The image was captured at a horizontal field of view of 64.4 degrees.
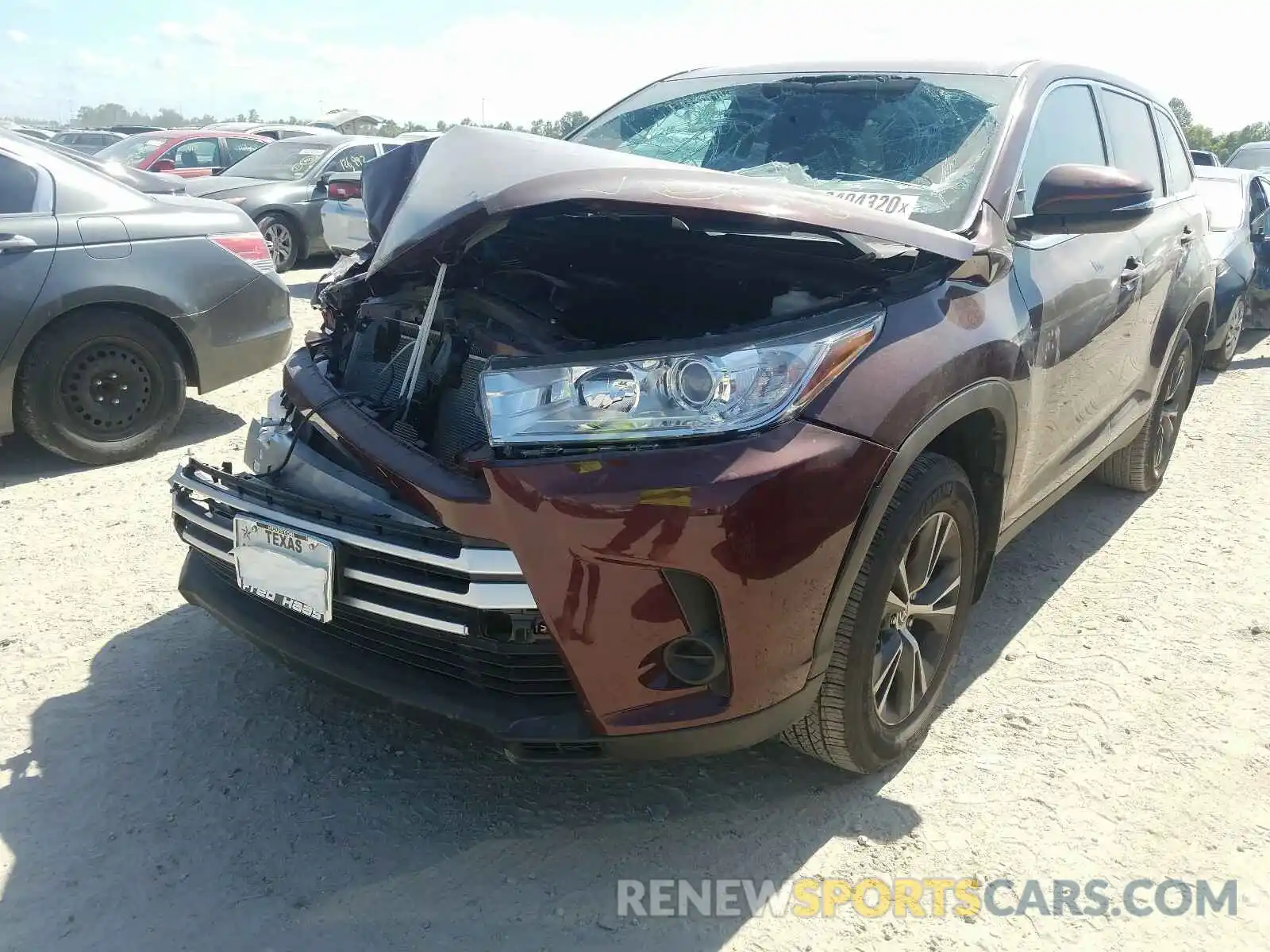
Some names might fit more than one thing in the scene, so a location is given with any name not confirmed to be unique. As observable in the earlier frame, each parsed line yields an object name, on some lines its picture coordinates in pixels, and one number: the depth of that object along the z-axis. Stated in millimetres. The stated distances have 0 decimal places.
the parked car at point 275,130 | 17453
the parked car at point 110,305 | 4371
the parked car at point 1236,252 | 6941
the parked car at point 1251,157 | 15578
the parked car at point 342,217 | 7520
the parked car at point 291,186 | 10750
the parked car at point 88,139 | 22172
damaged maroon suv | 1963
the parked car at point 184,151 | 13359
